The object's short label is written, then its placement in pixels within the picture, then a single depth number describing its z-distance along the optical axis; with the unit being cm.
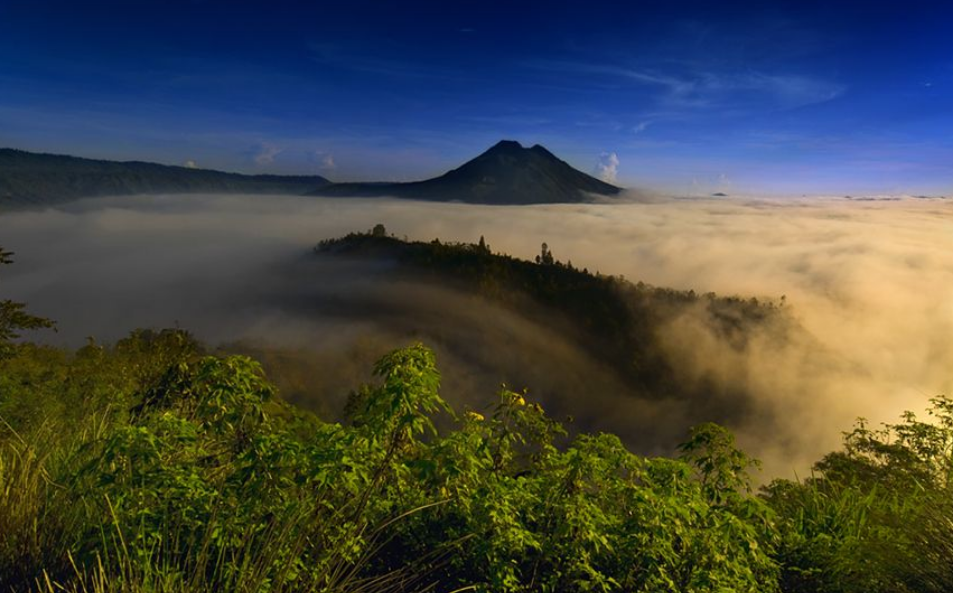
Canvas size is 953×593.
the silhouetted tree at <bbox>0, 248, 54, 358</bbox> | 1514
